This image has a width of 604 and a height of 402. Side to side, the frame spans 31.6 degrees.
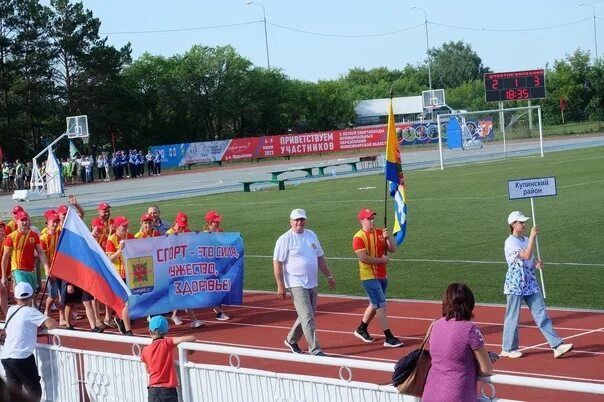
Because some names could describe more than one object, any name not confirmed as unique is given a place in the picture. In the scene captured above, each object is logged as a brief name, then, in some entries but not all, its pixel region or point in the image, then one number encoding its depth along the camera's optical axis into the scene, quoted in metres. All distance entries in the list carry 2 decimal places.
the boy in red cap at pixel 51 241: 16.94
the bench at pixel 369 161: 57.66
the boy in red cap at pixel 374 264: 13.42
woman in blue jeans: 12.23
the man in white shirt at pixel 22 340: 10.33
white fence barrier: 7.57
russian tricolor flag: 12.01
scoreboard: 54.88
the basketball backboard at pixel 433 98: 70.94
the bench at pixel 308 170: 52.81
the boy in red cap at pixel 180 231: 16.53
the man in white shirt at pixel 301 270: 12.88
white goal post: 70.31
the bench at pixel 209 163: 77.12
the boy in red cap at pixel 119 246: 15.63
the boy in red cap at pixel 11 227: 17.88
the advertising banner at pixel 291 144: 76.69
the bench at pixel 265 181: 45.34
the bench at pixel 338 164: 54.58
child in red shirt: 9.37
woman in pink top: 7.17
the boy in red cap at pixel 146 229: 16.39
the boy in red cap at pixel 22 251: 16.44
